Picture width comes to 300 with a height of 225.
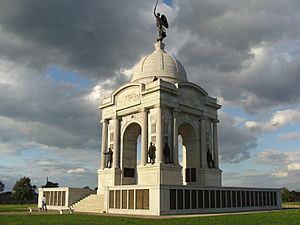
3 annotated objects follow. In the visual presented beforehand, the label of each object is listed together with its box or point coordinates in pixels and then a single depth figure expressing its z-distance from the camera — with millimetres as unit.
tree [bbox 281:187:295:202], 86481
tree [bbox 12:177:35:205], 76562
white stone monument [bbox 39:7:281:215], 38688
